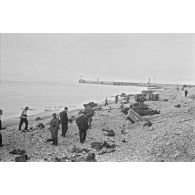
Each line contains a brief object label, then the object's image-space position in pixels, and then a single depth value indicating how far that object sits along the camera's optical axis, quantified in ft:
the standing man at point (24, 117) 39.75
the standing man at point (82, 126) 36.07
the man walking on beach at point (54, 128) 35.58
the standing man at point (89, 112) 41.87
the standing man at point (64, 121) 38.07
